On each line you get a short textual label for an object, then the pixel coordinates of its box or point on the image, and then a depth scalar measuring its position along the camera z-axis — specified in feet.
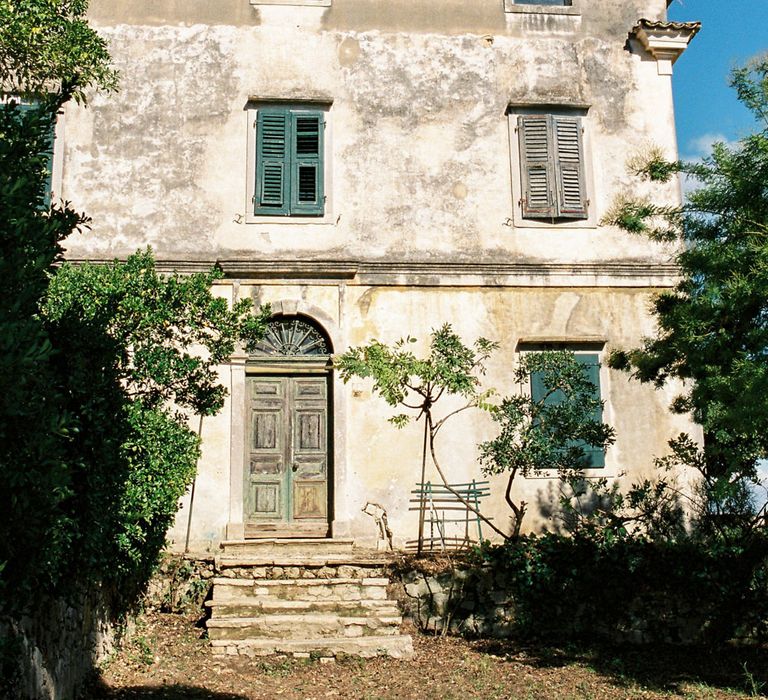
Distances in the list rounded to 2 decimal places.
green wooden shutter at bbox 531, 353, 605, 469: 38.06
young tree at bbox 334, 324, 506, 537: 29.96
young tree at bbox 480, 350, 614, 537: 31.50
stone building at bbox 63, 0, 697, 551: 38.04
